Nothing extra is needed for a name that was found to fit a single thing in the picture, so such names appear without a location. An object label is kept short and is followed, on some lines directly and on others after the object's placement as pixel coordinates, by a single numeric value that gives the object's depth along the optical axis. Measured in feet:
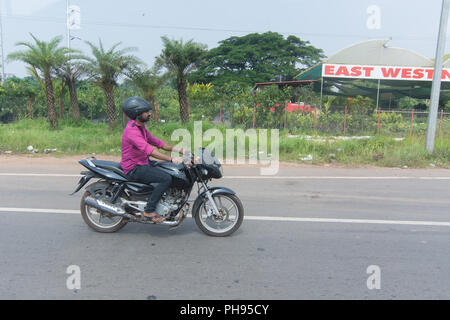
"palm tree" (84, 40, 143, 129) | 53.21
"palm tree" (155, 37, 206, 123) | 52.85
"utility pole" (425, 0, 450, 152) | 36.96
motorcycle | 14.88
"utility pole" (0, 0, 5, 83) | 126.31
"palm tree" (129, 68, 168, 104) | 55.31
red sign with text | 69.62
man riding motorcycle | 14.44
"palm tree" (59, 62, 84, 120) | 59.31
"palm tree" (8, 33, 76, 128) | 55.31
